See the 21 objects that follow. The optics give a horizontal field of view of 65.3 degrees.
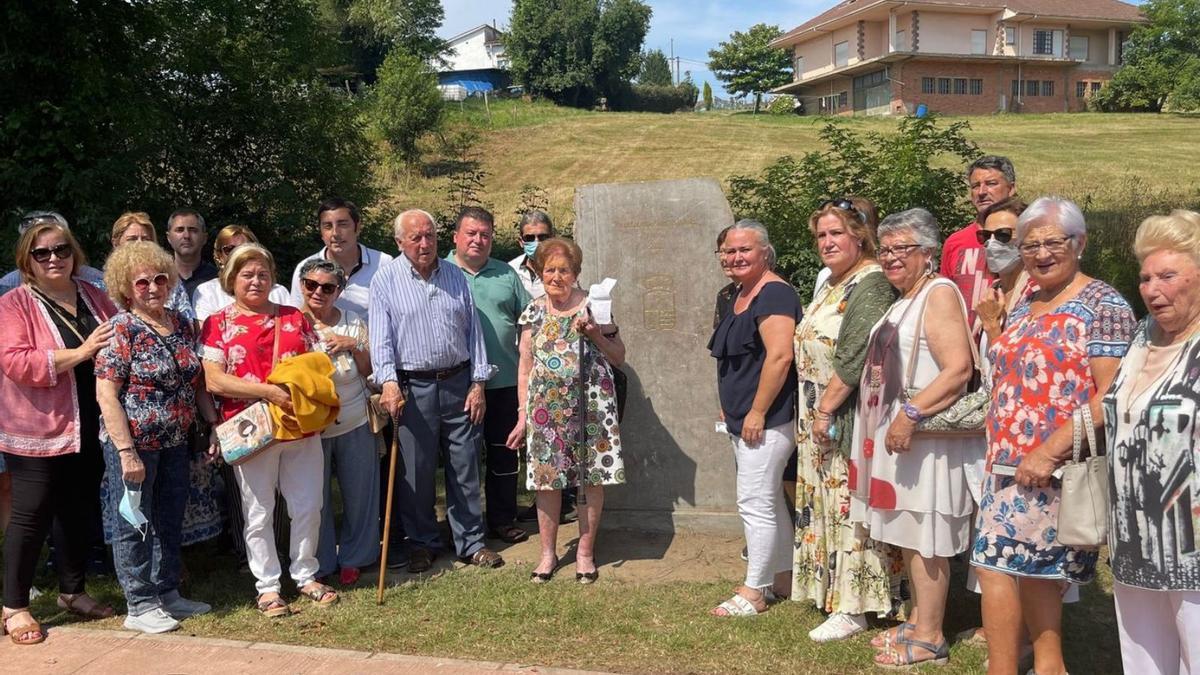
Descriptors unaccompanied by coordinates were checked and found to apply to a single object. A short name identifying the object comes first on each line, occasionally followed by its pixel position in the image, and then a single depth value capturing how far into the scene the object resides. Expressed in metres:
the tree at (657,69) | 74.44
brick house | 40.44
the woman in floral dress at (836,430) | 4.04
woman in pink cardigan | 4.23
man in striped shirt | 5.04
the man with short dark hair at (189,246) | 5.19
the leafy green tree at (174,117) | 8.48
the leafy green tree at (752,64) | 53.34
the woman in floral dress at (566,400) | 4.86
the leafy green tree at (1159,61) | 35.09
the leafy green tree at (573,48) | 49.16
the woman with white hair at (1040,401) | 3.05
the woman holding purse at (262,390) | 4.43
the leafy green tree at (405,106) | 25.81
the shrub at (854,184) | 8.69
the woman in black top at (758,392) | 4.30
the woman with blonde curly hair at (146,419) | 4.20
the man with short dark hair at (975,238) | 4.84
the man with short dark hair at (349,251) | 5.38
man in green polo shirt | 5.46
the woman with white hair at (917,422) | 3.55
